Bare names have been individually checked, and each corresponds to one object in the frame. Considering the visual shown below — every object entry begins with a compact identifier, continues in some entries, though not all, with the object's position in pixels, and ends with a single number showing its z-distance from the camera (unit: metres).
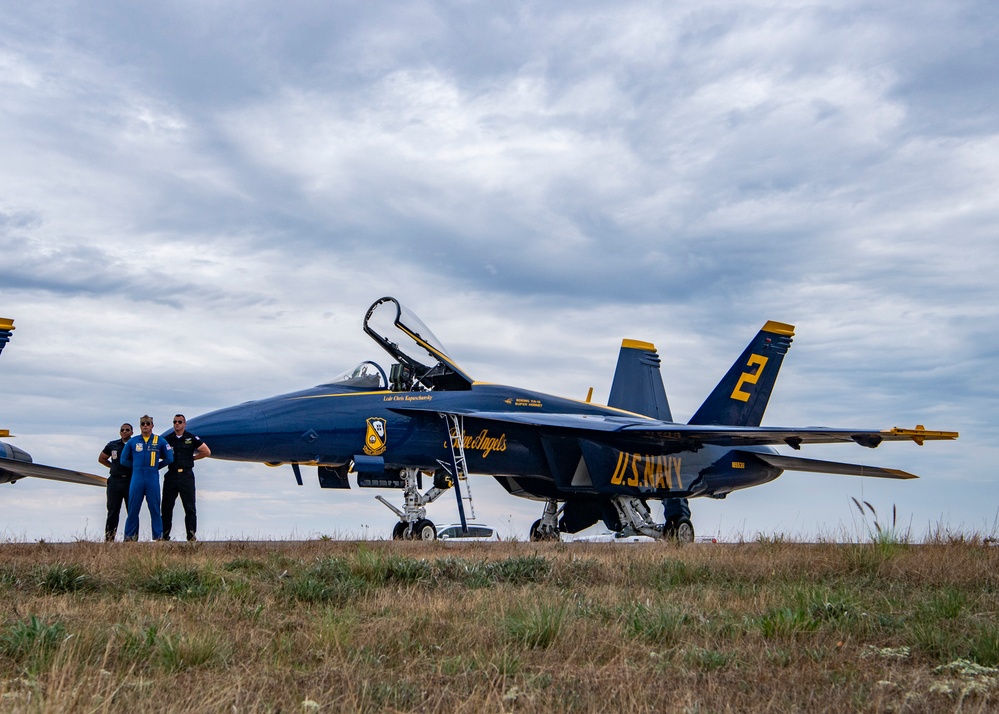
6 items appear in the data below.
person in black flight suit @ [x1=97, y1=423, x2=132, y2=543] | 13.77
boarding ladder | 16.75
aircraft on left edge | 14.77
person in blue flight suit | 13.17
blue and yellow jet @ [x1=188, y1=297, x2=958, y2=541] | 16.00
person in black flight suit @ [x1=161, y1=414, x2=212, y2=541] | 13.90
